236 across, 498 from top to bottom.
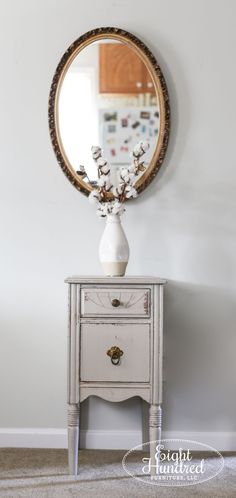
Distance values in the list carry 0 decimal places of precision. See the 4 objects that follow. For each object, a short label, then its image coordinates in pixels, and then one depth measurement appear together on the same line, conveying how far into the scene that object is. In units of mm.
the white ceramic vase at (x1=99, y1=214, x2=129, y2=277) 2396
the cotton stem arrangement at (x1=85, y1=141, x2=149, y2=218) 2422
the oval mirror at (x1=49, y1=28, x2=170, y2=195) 2641
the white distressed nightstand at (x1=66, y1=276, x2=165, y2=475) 2252
